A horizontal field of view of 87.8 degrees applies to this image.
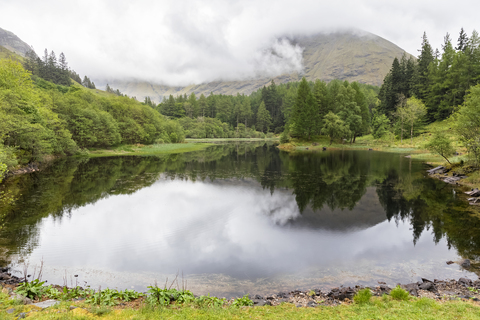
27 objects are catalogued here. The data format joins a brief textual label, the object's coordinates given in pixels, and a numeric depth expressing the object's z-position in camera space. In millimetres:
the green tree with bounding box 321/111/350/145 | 67812
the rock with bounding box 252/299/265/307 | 7746
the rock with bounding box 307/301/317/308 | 7539
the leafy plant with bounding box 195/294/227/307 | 7348
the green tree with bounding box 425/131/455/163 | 28812
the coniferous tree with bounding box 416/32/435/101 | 72750
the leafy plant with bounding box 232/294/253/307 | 7614
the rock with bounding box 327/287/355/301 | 8211
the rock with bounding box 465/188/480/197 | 20827
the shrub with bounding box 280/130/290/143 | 77762
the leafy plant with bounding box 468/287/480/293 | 8461
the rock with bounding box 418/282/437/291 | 8711
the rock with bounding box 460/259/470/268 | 10647
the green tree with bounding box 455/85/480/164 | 24688
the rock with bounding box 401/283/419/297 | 8366
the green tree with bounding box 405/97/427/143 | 63750
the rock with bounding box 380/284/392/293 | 8711
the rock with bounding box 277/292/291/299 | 8438
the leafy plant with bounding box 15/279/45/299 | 7512
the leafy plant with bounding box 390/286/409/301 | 7659
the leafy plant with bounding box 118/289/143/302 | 7754
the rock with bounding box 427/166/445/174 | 31852
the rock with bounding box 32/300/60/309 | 6723
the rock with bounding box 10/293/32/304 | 6855
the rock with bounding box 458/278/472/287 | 9000
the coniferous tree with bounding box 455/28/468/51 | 75750
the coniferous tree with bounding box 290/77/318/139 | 74500
